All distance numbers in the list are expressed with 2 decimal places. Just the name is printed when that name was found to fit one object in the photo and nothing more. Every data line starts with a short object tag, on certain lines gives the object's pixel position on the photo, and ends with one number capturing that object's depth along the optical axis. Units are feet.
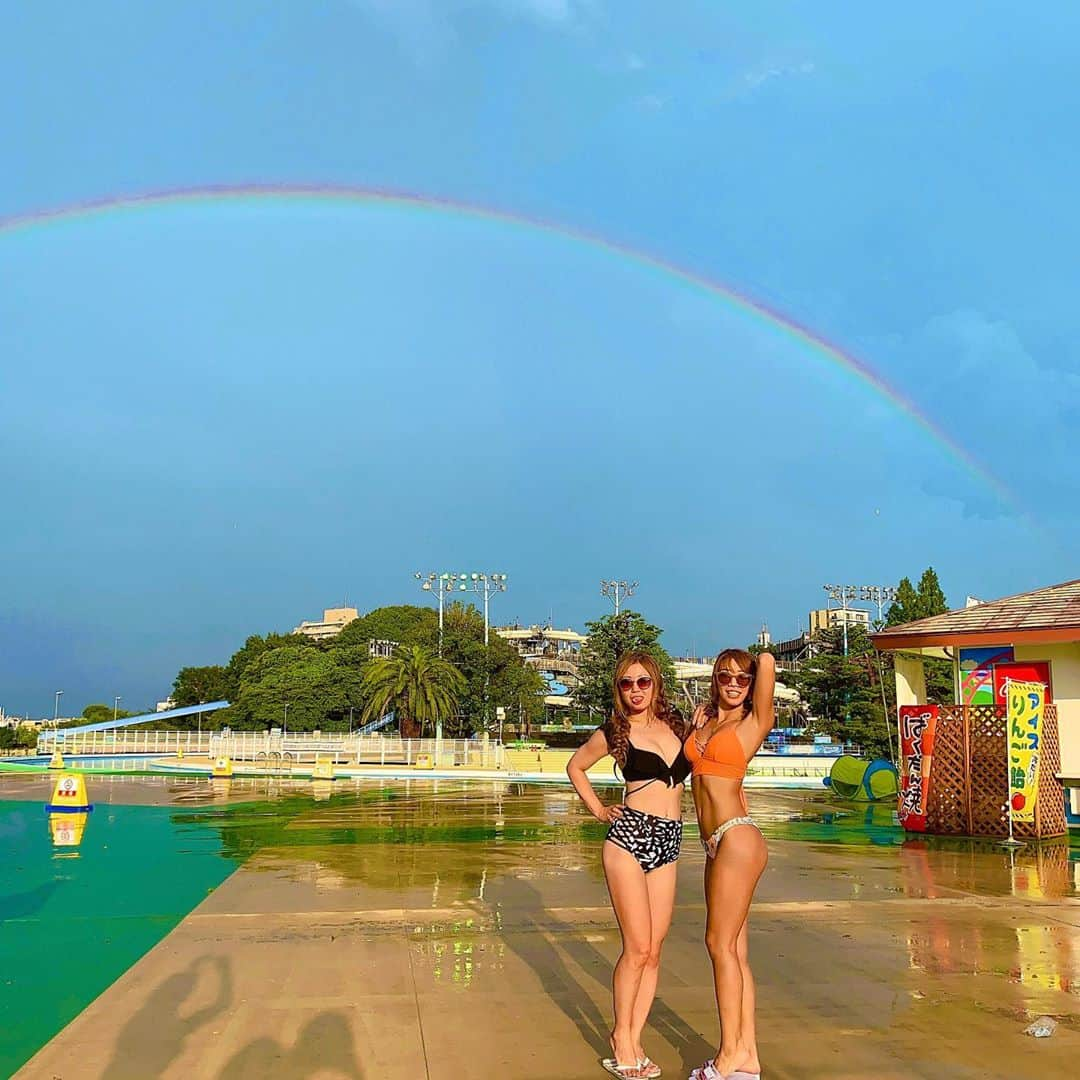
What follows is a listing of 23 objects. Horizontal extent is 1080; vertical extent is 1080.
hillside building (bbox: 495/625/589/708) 368.48
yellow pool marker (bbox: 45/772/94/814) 54.90
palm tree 154.81
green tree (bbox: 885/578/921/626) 163.22
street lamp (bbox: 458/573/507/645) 208.95
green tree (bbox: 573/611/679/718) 170.91
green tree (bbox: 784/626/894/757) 143.54
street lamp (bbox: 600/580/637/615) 194.08
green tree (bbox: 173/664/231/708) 309.42
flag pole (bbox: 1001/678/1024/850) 42.73
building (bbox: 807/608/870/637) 205.71
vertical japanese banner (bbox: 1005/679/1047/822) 45.14
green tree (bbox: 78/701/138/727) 395.57
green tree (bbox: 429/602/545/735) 191.52
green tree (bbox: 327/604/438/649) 279.69
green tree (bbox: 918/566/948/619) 164.25
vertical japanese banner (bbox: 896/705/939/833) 47.85
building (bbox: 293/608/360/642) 553.64
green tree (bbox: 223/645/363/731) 223.71
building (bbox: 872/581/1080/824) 51.49
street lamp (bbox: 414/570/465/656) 206.59
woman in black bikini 13.67
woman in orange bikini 13.41
